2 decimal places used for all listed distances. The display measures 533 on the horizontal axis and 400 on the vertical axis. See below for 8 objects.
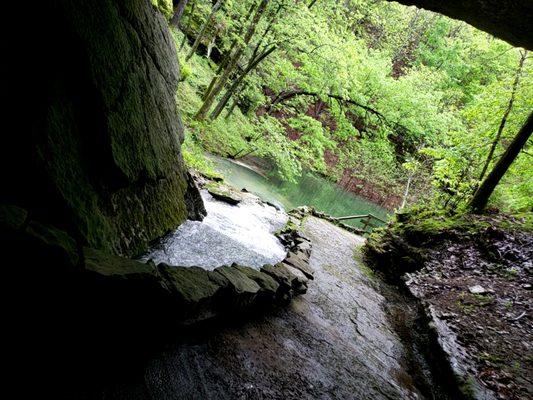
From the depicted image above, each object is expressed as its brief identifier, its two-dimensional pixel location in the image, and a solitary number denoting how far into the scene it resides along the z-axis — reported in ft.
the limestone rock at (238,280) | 9.83
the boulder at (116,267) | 6.23
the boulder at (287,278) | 12.78
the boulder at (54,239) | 5.47
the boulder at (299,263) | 16.13
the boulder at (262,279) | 11.36
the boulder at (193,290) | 7.79
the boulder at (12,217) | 5.25
